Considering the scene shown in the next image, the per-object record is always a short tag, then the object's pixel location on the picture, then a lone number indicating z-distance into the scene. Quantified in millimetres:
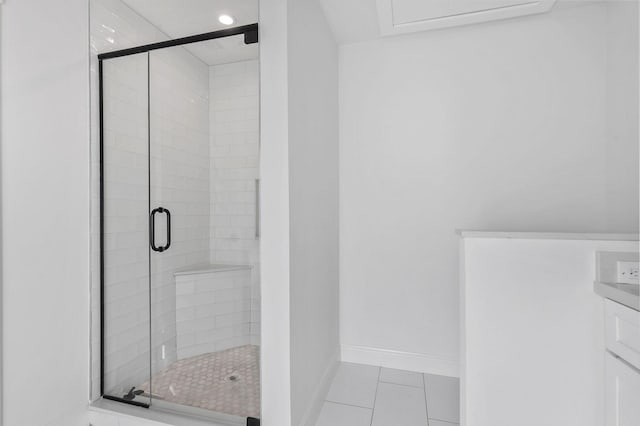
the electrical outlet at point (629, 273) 1204
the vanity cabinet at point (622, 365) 1043
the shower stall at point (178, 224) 1769
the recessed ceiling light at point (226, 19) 2077
